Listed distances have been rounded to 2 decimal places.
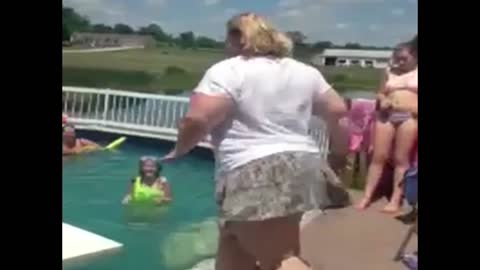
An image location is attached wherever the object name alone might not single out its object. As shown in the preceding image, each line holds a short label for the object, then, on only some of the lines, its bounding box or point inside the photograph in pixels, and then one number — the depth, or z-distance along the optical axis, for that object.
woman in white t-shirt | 2.20
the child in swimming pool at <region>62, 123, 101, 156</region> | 8.02
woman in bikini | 4.63
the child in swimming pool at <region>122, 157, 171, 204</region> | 6.08
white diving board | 3.63
